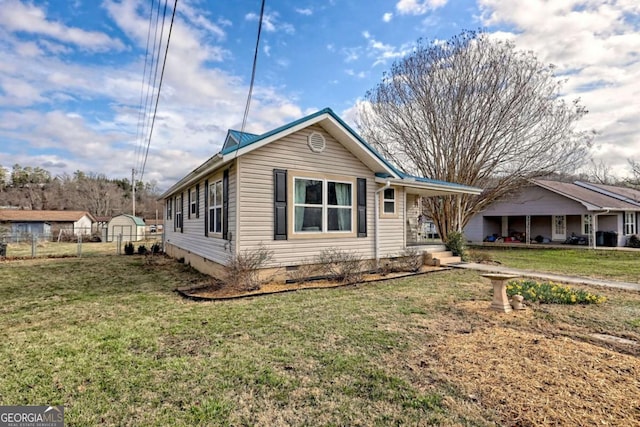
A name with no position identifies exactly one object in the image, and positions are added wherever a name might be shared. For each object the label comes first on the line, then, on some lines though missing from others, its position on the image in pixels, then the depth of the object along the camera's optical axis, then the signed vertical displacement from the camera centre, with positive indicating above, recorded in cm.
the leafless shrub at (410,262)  1012 -130
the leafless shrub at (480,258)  1279 -155
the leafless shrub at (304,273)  824 -133
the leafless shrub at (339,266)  847 -120
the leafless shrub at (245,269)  720 -108
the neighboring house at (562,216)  1896 +23
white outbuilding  2917 -50
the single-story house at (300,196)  768 +66
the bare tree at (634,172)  3620 +529
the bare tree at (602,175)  3972 +559
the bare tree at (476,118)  1470 +483
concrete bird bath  554 -129
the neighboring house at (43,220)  3072 +16
